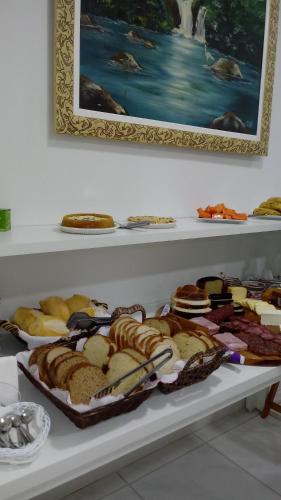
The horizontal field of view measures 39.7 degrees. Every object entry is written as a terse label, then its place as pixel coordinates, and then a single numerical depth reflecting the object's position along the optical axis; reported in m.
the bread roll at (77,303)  1.12
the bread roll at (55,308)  1.07
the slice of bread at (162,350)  0.86
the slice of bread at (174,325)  1.05
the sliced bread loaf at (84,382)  0.76
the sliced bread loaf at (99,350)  0.89
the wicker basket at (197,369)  0.84
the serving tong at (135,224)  1.14
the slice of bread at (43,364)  0.81
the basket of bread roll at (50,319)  0.98
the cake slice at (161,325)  1.05
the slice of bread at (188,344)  0.96
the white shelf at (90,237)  0.89
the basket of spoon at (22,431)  0.64
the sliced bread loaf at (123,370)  0.79
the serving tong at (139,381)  0.74
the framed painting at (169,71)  1.10
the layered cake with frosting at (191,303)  1.23
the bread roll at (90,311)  1.08
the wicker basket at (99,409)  0.71
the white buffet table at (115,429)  0.64
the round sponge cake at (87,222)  1.01
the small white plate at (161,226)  1.16
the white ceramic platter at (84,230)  1.00
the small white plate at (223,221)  1.36
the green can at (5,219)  0.96
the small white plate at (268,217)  1.52
